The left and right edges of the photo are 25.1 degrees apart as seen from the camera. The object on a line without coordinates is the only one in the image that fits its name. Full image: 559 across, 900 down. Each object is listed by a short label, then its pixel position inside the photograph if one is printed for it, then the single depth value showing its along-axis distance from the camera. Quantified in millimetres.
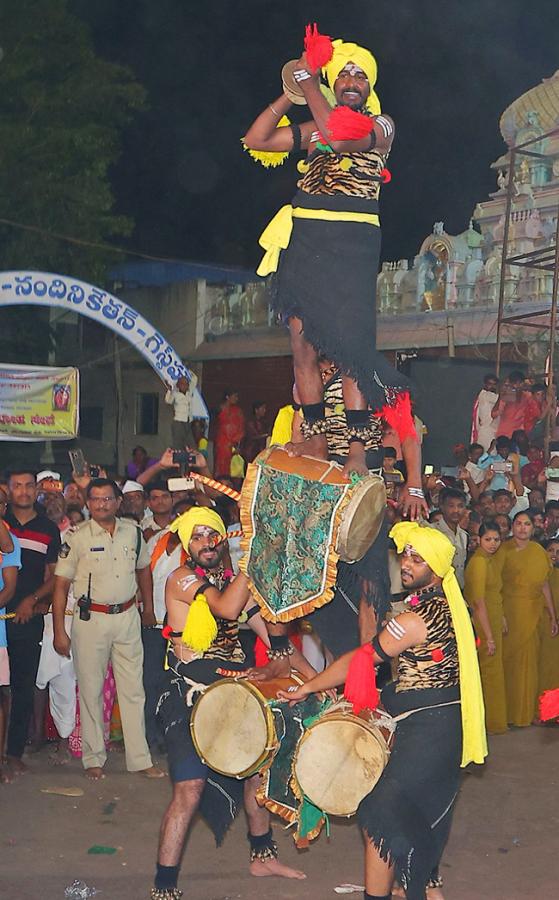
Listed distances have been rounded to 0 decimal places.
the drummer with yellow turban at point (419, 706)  5277
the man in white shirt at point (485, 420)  13906
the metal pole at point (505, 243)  15539
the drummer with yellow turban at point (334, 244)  5012
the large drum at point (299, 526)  5066
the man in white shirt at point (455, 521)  10414
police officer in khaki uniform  8328
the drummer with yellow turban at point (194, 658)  5789
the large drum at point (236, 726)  5555
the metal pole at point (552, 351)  13413
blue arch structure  13727
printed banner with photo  14430
